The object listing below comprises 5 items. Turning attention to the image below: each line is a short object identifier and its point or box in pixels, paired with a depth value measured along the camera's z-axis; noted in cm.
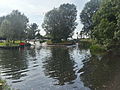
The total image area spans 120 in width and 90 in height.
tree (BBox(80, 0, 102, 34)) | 4331
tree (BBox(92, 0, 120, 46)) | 1458
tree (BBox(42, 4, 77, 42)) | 4351
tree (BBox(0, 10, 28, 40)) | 3790
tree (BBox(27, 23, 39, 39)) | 6535
